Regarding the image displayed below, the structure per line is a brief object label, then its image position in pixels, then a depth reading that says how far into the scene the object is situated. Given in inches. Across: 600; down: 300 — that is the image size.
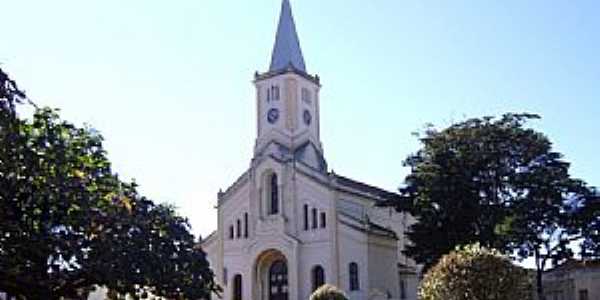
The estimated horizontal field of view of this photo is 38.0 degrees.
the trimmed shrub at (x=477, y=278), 909.2
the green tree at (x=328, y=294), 1425.9
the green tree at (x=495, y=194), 1759.4
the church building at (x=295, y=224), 2245.3
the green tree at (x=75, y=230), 1026.7
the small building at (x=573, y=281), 1932.8
